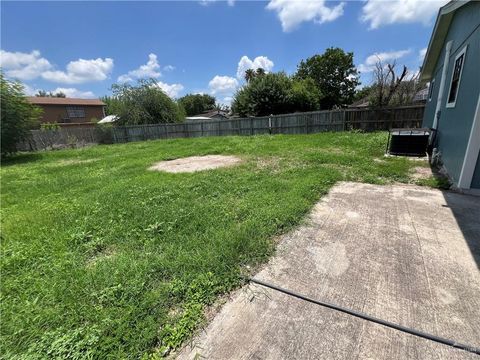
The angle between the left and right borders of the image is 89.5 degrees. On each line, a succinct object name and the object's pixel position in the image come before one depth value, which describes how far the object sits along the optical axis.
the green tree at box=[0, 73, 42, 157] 11.23
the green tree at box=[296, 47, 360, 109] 32.41
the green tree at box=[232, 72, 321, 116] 19.12
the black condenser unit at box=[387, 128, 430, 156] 6.05
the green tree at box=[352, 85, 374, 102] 35.06
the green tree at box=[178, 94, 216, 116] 47.44
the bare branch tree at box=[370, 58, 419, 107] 15.35
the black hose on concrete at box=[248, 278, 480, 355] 1.41
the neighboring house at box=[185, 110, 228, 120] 35.21
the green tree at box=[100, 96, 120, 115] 18.81
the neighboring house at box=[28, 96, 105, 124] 33.66
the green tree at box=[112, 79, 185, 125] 18.62
